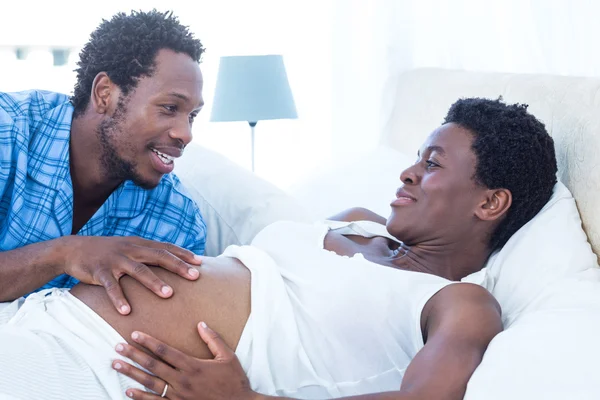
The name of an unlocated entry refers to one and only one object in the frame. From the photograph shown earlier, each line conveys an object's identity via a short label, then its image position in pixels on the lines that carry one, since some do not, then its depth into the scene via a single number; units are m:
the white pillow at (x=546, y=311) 1.09
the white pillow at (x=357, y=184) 2.10
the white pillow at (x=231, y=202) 2.02
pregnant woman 1.21
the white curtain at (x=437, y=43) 2.07
